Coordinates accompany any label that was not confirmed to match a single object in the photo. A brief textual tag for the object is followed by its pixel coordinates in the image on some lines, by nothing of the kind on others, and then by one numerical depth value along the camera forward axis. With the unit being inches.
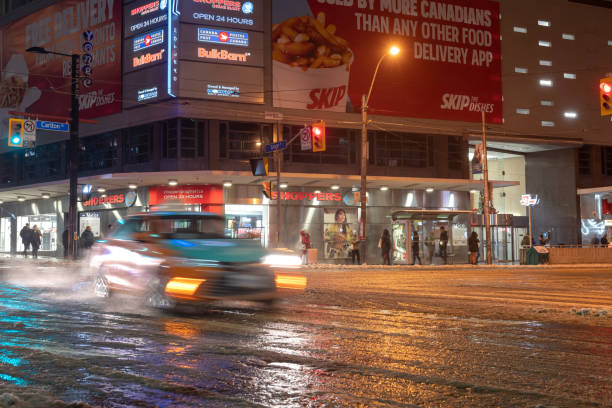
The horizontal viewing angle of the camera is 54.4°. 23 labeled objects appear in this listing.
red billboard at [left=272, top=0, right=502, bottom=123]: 1328.7
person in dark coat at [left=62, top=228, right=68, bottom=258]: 1272.1
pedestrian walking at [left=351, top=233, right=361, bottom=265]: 1224.2
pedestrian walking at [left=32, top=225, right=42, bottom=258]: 1354.6
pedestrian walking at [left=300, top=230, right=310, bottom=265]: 1165.1
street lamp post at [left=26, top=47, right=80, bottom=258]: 1058.1
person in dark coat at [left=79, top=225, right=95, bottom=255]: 1237.7
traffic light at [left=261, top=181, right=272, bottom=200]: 1130.7
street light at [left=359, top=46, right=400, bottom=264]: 1112.8
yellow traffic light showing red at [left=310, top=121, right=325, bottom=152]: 1003.9
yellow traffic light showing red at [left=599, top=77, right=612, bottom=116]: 616.1
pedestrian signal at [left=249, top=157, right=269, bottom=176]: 1125.7
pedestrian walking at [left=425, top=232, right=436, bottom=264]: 1353.3
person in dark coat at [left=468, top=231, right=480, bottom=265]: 1259.8
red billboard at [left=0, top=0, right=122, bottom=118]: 1389.0
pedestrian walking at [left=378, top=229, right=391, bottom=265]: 1216.8
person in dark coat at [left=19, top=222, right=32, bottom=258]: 1381.6
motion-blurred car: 375.9
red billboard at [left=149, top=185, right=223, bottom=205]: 1275.8
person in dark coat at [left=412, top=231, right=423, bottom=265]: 1238.9
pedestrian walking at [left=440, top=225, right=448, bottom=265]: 1257.4
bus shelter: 1328.7
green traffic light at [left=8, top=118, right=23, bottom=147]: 945.5
